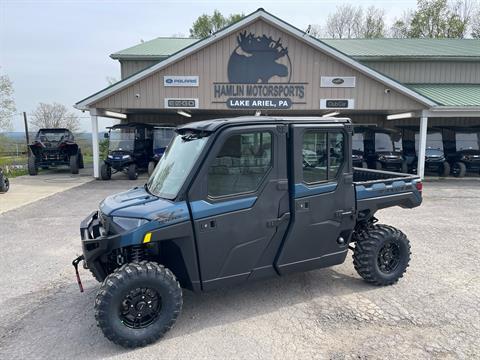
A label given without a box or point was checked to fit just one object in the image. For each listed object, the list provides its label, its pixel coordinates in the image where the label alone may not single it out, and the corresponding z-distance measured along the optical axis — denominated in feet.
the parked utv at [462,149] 50.14
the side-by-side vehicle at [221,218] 10.23
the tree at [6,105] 80.28
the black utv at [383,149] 49.37
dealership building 43.50
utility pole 69.29
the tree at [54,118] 111.65
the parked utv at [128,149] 46.52
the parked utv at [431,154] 49.90
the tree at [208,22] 133.49
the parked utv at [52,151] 51.13
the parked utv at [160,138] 51.26
